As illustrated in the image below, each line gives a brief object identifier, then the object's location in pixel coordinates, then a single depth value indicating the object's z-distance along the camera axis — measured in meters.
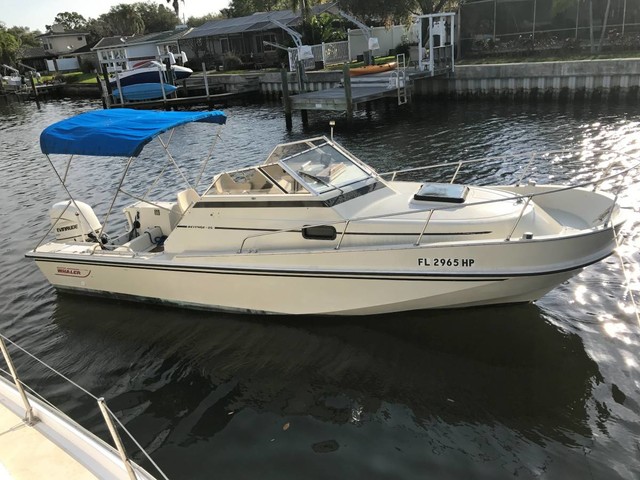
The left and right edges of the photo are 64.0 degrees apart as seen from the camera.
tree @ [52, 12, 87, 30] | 113.14
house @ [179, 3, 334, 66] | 45.59
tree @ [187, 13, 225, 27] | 84.43
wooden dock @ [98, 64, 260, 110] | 32.91
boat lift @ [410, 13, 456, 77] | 25.28
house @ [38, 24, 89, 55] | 81.12
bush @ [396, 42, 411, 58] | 34.56
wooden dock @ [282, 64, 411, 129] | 22.11
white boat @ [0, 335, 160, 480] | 3.53
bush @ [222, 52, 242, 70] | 44.06
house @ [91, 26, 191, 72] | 37.66
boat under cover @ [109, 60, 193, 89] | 34.56
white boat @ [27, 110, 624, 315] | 6.62
